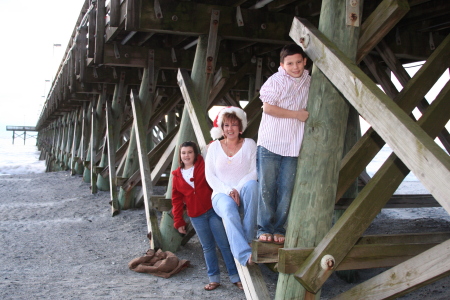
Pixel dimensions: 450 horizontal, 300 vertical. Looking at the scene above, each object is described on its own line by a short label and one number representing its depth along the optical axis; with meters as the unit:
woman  3.29
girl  3.99
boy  2.91
